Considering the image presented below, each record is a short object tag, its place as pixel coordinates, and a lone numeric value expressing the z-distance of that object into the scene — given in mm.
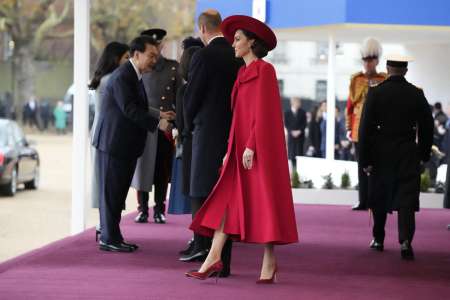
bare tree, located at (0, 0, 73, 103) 54281
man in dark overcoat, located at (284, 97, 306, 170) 28844
